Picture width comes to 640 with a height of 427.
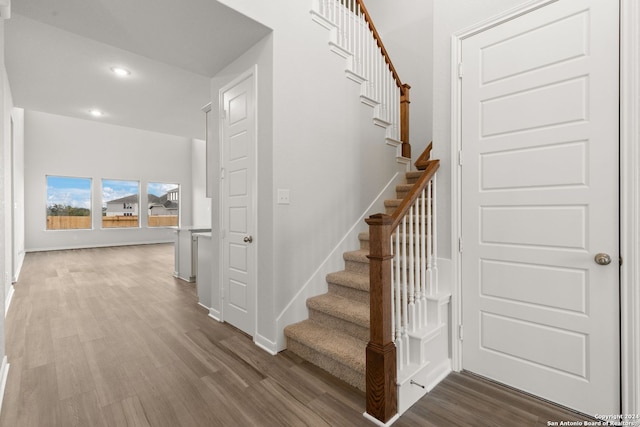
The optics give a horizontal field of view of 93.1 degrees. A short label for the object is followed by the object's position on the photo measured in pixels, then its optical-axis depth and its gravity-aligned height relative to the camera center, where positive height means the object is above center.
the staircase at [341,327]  2.08 -0.93
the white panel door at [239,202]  2.74 +0.11
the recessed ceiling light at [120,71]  4.12 +1.98
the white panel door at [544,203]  1.67 +0.06
